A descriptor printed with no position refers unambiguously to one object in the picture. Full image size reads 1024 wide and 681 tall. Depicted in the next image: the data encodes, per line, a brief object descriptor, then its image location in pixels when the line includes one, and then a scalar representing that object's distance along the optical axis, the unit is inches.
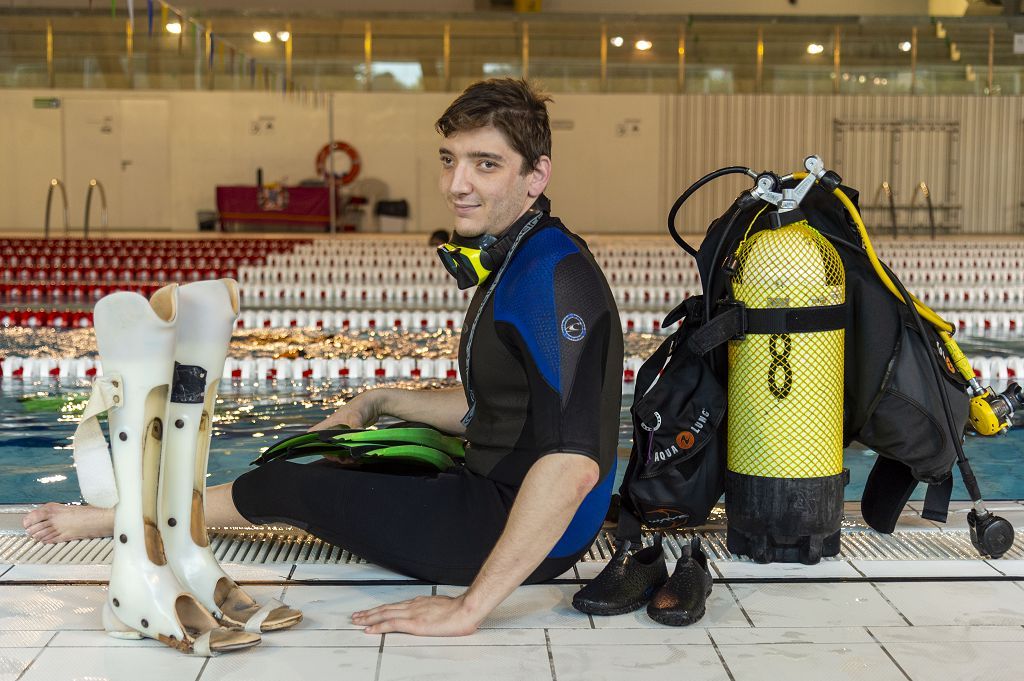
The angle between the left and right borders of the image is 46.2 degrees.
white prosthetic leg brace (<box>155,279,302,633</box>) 95.5
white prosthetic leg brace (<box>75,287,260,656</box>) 89.2
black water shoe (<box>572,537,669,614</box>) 104.7
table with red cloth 761.6
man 96.4
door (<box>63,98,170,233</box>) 807.7
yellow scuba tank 114.0
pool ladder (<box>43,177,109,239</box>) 624.4
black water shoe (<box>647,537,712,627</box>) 101.8
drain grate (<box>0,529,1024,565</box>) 119.6
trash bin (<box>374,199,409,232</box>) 804.0
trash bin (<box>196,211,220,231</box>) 796.6
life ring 806.5
